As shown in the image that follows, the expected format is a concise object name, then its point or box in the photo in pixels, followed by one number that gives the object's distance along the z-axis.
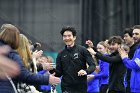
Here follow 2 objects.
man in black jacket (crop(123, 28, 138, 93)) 10.20
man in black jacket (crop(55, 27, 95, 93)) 9.85
